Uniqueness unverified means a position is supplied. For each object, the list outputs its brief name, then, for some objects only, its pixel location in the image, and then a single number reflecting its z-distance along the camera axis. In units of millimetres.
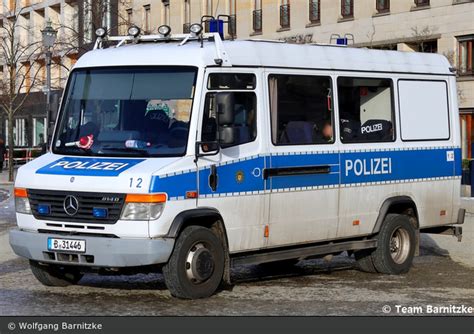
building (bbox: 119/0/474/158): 39500
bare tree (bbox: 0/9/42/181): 41750
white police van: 10383
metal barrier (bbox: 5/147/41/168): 56500
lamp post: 32969
